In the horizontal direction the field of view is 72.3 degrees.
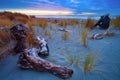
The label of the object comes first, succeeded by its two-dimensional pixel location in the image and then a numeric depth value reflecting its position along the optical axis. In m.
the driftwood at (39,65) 1.35
